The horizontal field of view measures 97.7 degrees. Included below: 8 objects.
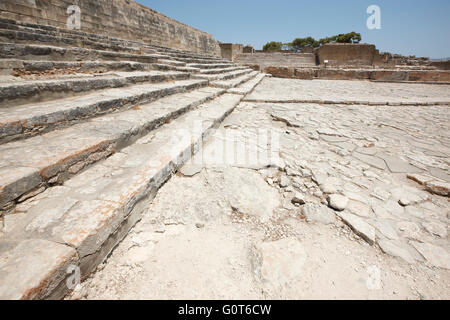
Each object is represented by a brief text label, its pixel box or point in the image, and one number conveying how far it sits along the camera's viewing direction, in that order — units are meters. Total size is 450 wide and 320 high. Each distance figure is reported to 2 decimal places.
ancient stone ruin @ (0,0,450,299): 0.95
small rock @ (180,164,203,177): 1.77
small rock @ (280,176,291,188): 1.72
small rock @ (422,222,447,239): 1.29
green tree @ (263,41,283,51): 49.25
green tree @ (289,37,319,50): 45.88
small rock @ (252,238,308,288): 1.01
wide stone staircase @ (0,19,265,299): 0.87
